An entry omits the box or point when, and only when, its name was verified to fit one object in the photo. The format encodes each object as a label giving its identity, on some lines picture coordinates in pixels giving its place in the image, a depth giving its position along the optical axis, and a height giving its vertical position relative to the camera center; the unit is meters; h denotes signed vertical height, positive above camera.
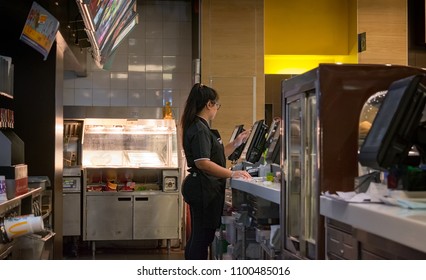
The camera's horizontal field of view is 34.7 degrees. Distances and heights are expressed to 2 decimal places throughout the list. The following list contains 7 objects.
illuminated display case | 6.91 +0.06
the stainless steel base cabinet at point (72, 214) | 6.55 -0.64
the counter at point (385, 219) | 1.39 -0.17
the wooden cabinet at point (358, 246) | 1.57 -0.26
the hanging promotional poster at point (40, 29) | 3.96 +0.71
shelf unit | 3.35 -0.35
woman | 3.78 -0.14
